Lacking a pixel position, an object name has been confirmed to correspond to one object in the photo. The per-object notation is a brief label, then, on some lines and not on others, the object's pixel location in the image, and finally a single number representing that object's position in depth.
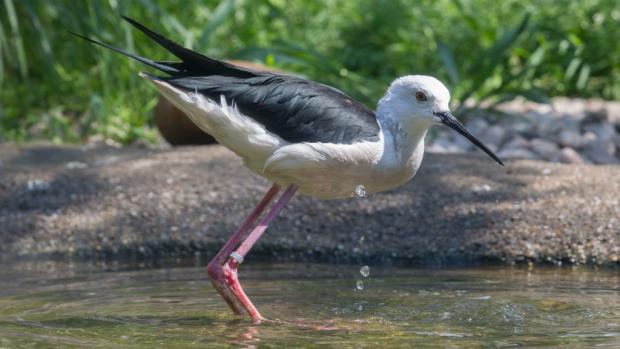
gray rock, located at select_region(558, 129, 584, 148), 15.84
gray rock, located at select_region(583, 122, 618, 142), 16.14
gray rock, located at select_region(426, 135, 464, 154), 15.58
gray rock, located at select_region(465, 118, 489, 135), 16.42
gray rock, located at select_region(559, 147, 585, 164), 14.89
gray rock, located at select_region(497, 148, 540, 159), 15.20
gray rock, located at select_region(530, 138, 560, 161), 15.33
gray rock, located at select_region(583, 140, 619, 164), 15.41
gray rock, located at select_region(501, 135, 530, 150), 15.75
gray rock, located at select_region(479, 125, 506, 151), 16.05
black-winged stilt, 8.41
